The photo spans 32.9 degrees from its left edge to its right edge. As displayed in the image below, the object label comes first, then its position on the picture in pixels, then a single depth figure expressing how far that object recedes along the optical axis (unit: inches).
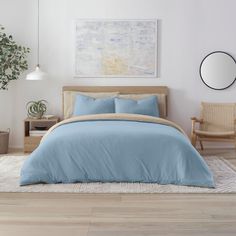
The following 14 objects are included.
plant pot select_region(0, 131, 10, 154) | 227.0
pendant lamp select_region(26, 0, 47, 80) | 226.4
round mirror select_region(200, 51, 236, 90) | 241.3
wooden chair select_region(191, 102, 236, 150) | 238.2
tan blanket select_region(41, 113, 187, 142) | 181.8
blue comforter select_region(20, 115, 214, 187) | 154.9
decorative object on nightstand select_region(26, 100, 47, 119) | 232.1
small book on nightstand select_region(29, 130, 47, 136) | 228.5
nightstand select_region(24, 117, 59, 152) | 227.9
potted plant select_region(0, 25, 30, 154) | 224.5
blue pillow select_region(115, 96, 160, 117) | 218.1
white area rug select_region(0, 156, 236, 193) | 147.5
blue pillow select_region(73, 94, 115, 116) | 219.1
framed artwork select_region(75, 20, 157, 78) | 239.6
